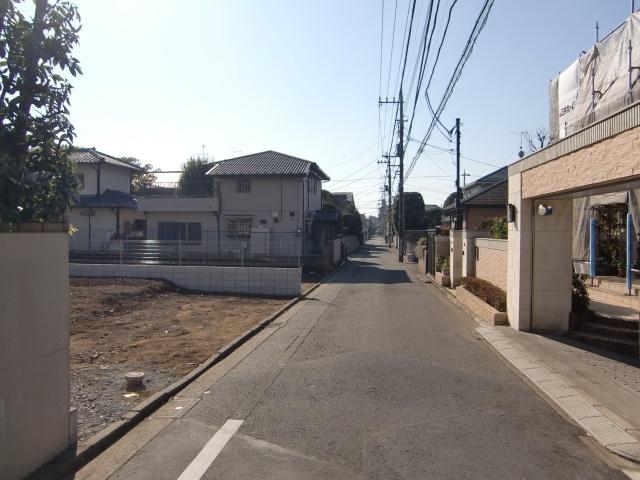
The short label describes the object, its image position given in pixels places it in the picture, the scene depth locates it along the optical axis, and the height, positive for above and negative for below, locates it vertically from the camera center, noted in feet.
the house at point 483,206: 81.51 +4.72
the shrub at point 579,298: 37.68 -4.13
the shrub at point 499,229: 54.65 +0.95
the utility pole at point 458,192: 73.56 +6.39
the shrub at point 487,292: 43.68 -4.82
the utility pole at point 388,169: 181.19 +23.44
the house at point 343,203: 229.37 +15.04
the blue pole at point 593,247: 49.30 -0.81
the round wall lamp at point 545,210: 36.76 +1.89
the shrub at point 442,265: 77.15 -4.11
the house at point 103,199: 111.14 +7.81
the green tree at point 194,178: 152.76 +16.81
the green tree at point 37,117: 13.76 +3.22
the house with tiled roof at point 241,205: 106.52 +6.27
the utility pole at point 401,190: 134.84 +12.24
